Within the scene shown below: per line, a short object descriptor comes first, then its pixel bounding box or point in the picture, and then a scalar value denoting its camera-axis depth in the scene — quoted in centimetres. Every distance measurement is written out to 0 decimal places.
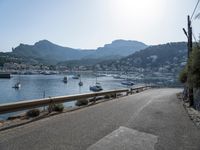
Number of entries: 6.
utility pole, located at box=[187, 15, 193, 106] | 1060
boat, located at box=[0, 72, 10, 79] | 7508
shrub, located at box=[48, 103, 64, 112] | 712
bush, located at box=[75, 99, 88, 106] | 942
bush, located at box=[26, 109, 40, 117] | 642
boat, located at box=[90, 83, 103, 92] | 4183
